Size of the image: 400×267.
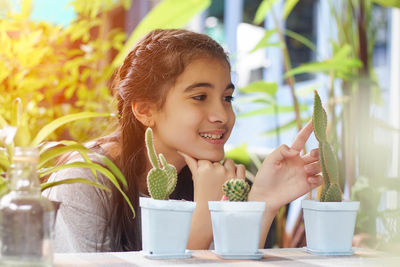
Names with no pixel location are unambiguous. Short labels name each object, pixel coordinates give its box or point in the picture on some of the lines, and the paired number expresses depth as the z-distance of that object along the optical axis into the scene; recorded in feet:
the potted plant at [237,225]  3.79
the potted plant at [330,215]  3.96
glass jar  3.36
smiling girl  4.46
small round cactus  3.85
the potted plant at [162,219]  3.72
